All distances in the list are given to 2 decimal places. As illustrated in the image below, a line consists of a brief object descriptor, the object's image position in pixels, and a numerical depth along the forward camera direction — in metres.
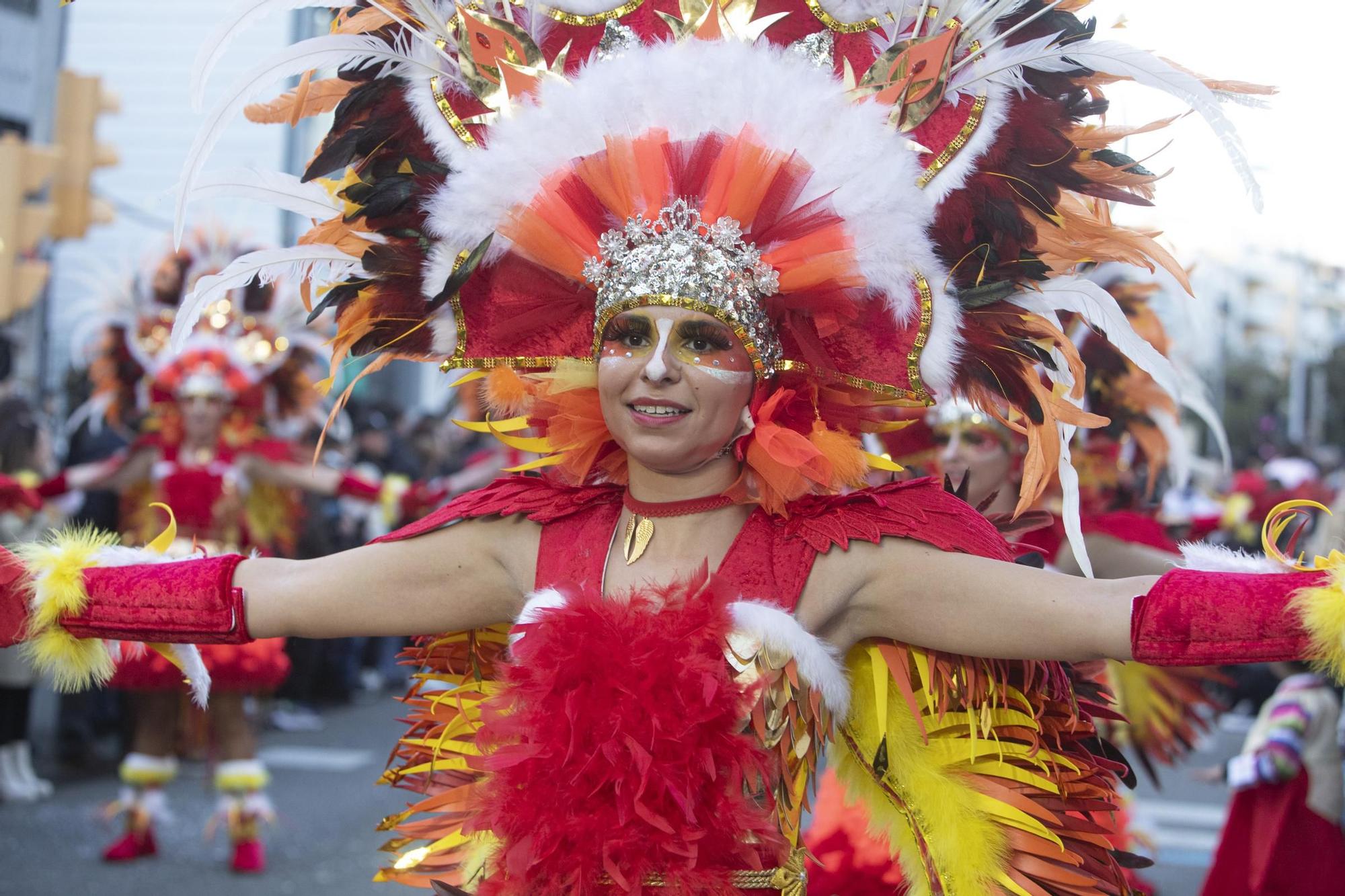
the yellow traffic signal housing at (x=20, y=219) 7.32
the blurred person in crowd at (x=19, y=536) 6.95
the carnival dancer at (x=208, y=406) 6.84
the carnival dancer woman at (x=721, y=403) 2.55
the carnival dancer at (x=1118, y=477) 4.82
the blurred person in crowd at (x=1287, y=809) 4.58
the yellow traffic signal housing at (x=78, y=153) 8.52
